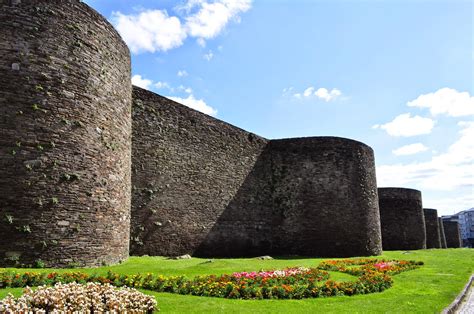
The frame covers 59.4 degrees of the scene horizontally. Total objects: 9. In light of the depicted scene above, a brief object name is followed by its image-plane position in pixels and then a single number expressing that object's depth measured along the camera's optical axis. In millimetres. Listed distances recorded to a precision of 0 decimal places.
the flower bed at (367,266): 15938
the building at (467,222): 129375
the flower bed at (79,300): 6512
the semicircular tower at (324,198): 26438
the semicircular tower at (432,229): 48375
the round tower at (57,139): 11539
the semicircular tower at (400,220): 38531
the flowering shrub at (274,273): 12723
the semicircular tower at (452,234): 59719
